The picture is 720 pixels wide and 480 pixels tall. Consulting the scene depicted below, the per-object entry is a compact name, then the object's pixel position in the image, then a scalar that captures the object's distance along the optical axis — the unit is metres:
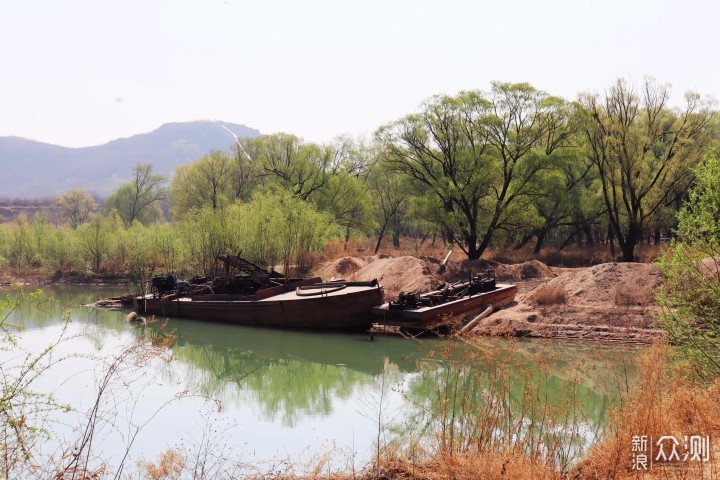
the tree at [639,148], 31.42
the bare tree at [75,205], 76.32
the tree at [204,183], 51.78
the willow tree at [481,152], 32.78
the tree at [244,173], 51.28
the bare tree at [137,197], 66.88
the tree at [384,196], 55.00
